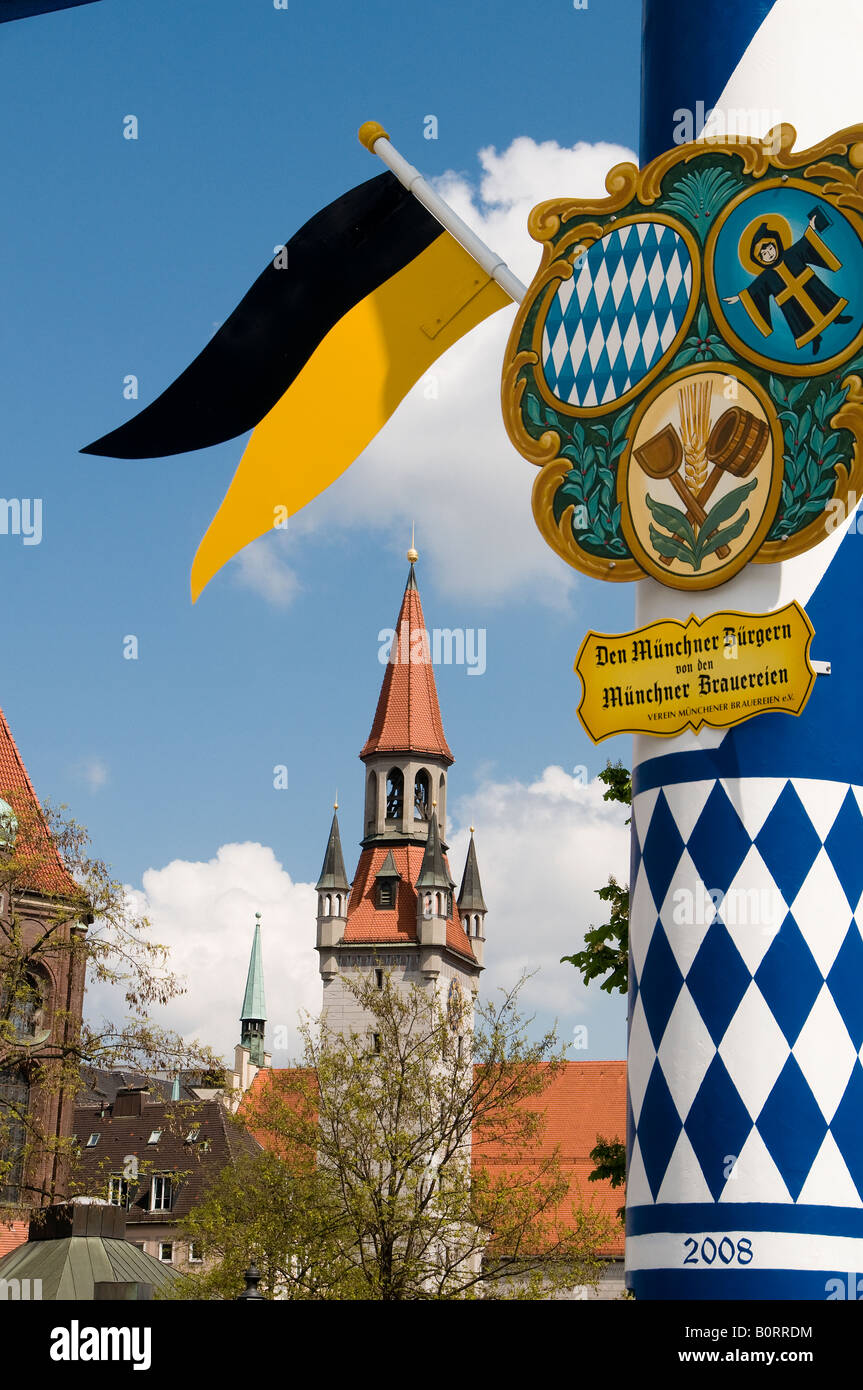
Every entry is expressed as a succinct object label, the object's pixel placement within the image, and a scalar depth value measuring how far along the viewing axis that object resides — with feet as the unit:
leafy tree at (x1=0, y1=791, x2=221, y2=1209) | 90.53
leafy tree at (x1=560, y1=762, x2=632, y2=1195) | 67.05
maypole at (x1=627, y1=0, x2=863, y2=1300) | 19.58
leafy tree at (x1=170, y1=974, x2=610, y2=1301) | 87.51
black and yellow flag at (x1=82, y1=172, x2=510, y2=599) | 27.27
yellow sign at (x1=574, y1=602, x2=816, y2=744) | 19.67
